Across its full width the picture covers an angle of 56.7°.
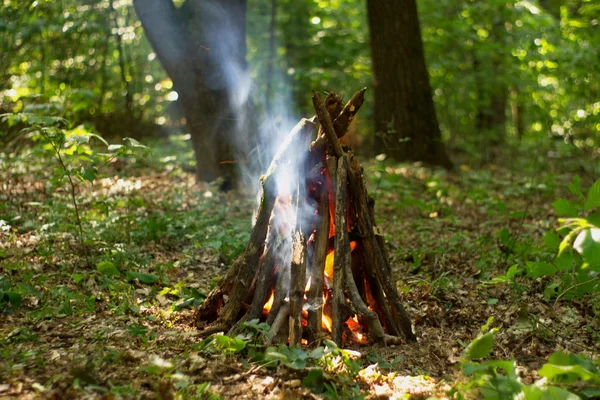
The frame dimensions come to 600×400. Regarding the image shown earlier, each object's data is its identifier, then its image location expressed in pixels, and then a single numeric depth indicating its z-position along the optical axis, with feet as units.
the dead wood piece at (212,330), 13.03
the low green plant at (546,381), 9.08
